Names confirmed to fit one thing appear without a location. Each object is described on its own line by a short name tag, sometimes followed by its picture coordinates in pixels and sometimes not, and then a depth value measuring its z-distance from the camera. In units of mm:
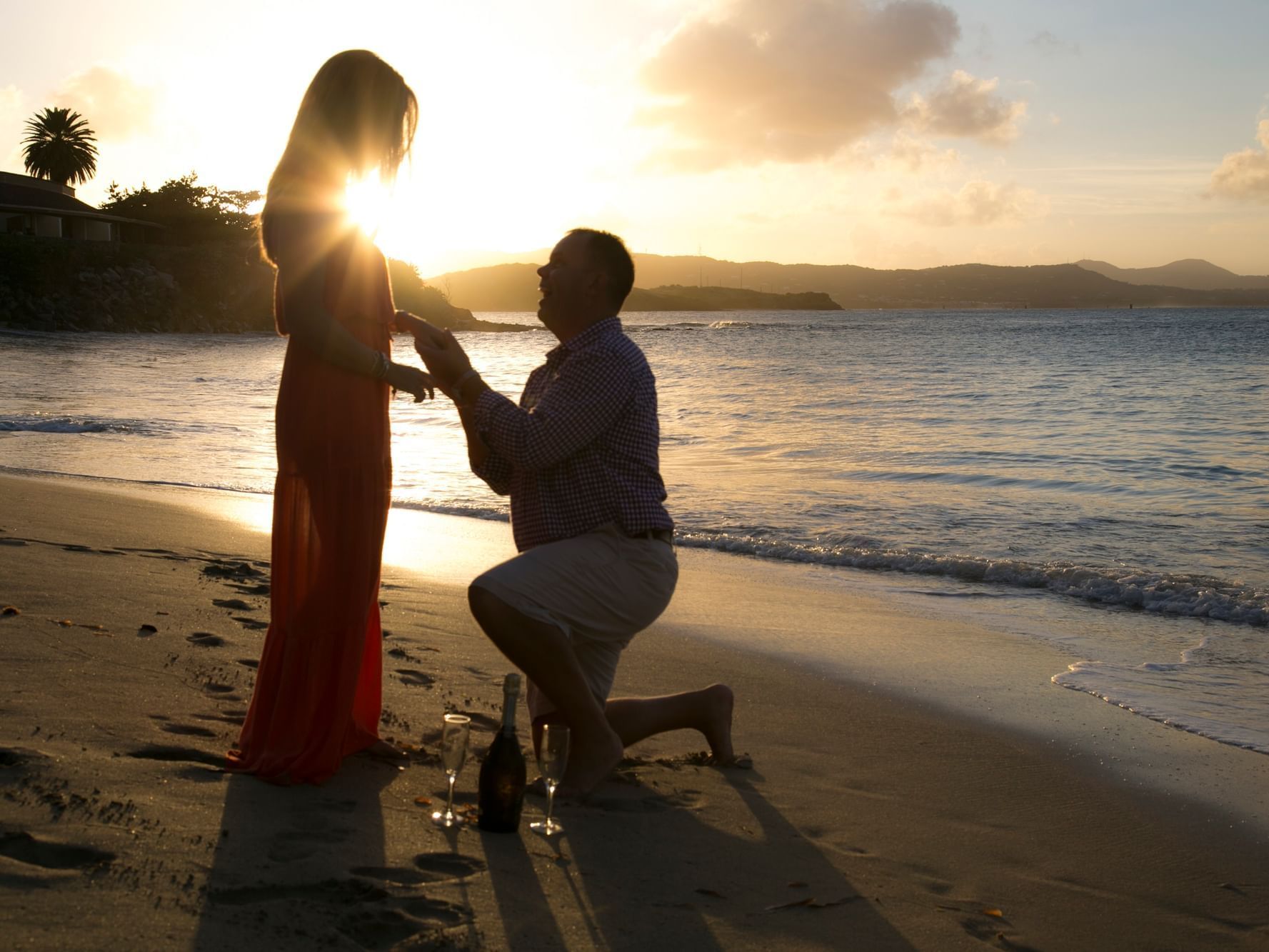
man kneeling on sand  3277
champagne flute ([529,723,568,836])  3076
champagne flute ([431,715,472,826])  3045
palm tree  75062
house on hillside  63719
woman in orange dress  3271
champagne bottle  3088
